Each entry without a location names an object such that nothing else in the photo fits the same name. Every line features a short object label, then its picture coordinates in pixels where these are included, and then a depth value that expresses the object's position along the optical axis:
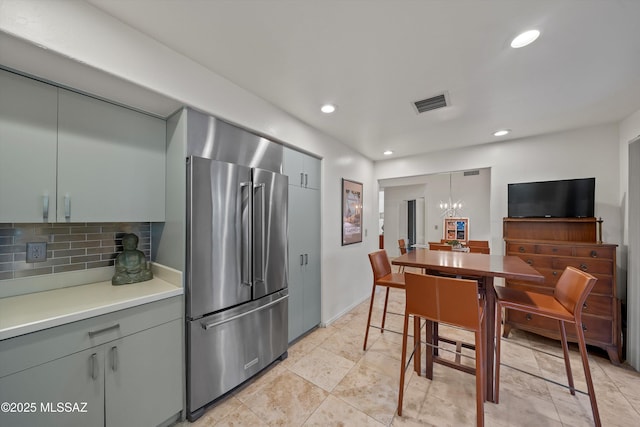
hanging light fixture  6.43
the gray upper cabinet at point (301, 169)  2.54
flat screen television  2.66
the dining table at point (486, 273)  1.63
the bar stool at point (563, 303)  1.53
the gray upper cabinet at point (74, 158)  1.27
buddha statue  1.72
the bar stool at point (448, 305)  1.47
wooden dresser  2.30
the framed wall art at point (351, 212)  3.44
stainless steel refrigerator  1.66
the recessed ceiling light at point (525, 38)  1.38
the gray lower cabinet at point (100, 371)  1.08
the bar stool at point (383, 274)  2.42
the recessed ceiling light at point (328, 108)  2.32
